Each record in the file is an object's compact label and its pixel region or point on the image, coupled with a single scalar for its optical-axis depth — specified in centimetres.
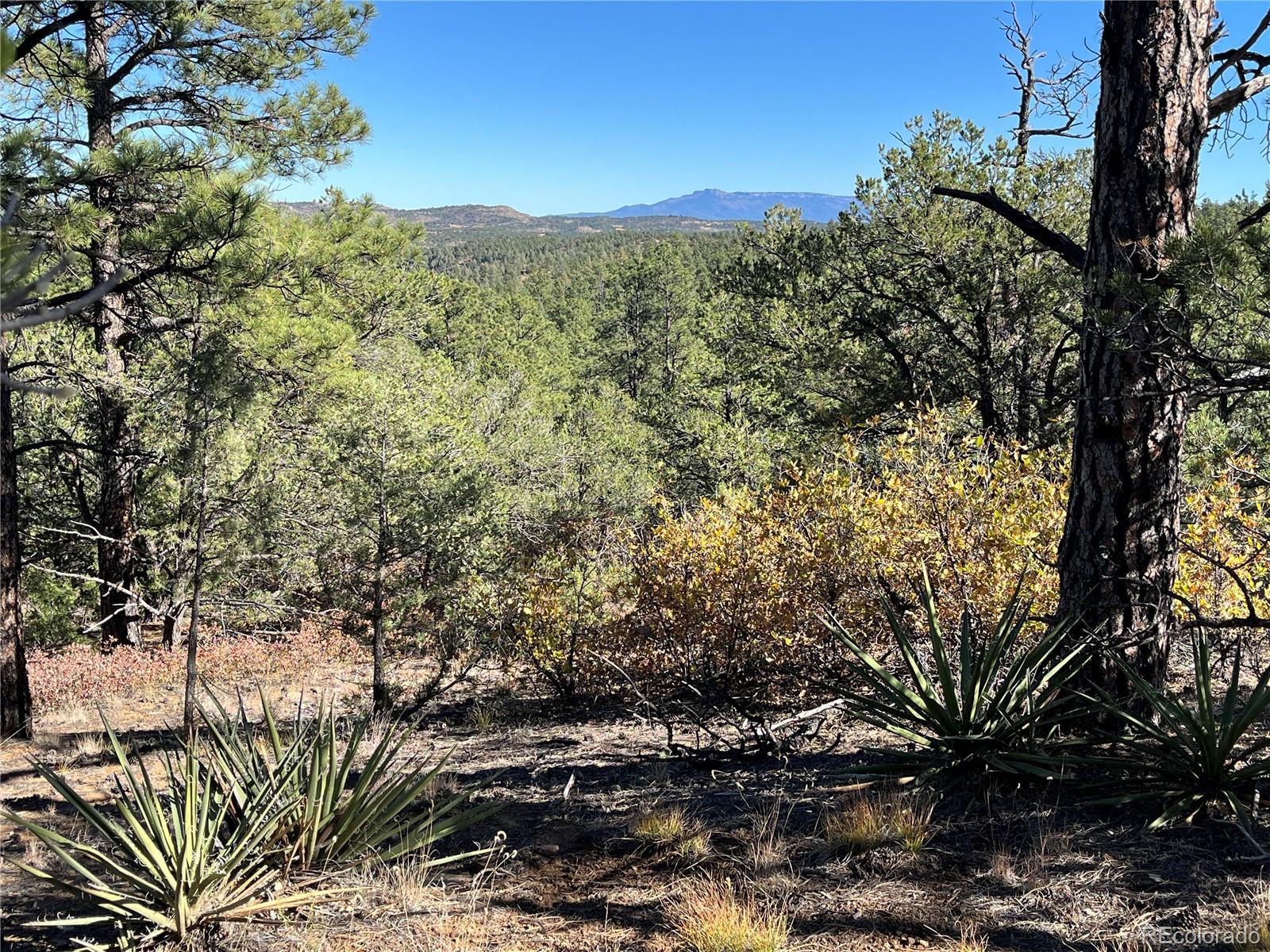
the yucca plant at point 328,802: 330
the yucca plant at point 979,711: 362
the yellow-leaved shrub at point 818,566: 564
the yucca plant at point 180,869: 281
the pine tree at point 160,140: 699
